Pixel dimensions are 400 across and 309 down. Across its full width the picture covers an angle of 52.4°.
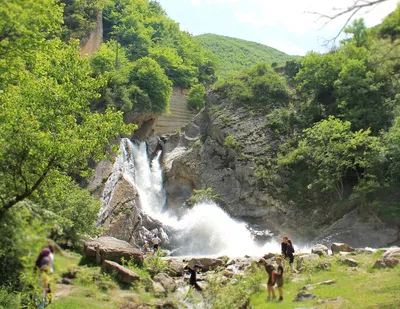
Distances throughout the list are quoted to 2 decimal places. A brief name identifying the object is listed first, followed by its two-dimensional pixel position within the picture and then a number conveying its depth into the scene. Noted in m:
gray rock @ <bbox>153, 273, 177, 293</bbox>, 16.03
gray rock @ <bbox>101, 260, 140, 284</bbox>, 14.88
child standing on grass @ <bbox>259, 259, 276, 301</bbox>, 13.06
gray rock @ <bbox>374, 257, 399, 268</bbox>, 14.52
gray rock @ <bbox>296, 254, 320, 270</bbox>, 16.73
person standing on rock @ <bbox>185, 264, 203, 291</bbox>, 16.11
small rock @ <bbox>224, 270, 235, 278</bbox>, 17.98
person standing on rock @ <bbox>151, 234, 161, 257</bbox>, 21.29
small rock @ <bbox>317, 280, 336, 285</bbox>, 13.67
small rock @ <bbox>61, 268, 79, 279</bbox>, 14.78
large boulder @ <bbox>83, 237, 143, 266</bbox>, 16.56
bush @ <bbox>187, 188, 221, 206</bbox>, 32.66
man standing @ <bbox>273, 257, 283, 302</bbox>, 13.01
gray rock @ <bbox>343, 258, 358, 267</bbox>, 15.87
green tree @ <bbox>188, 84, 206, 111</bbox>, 55.97
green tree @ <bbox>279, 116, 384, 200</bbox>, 27.00
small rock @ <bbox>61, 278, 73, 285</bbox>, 14.30
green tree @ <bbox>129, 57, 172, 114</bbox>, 43.91
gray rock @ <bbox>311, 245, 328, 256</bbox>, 19.09
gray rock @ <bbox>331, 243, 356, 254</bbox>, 20.12
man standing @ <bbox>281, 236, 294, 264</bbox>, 17.30
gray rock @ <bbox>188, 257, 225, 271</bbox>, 20.91
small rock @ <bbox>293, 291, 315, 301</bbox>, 12.40
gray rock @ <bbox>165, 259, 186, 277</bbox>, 19.20
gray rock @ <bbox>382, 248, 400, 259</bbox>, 15.20
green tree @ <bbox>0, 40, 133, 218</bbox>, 10.63
